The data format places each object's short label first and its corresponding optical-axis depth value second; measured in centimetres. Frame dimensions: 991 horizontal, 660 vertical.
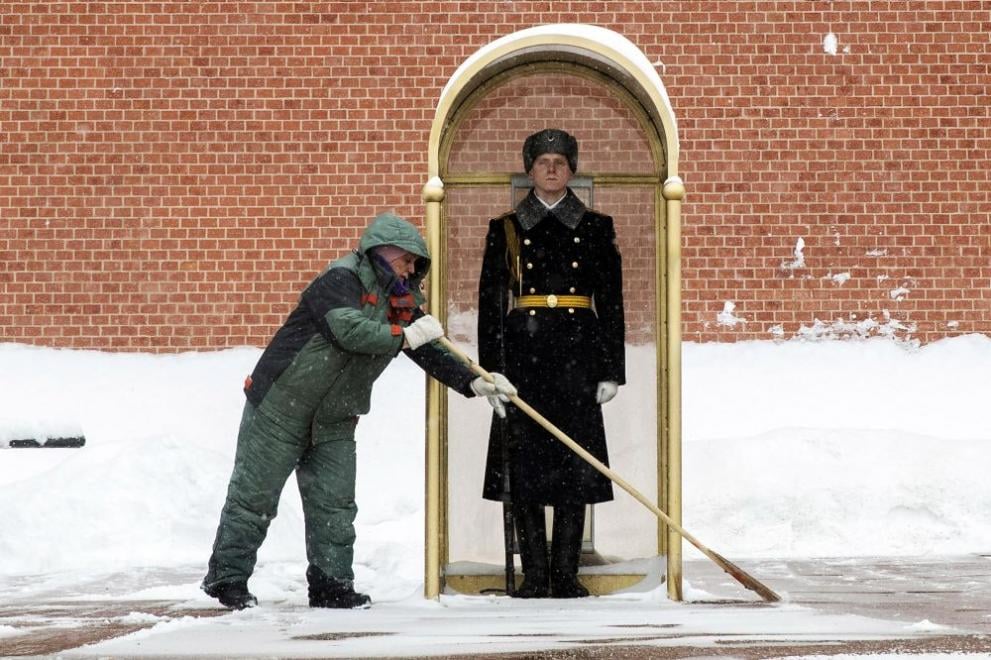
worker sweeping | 1068
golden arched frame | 1117
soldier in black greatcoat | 1136
